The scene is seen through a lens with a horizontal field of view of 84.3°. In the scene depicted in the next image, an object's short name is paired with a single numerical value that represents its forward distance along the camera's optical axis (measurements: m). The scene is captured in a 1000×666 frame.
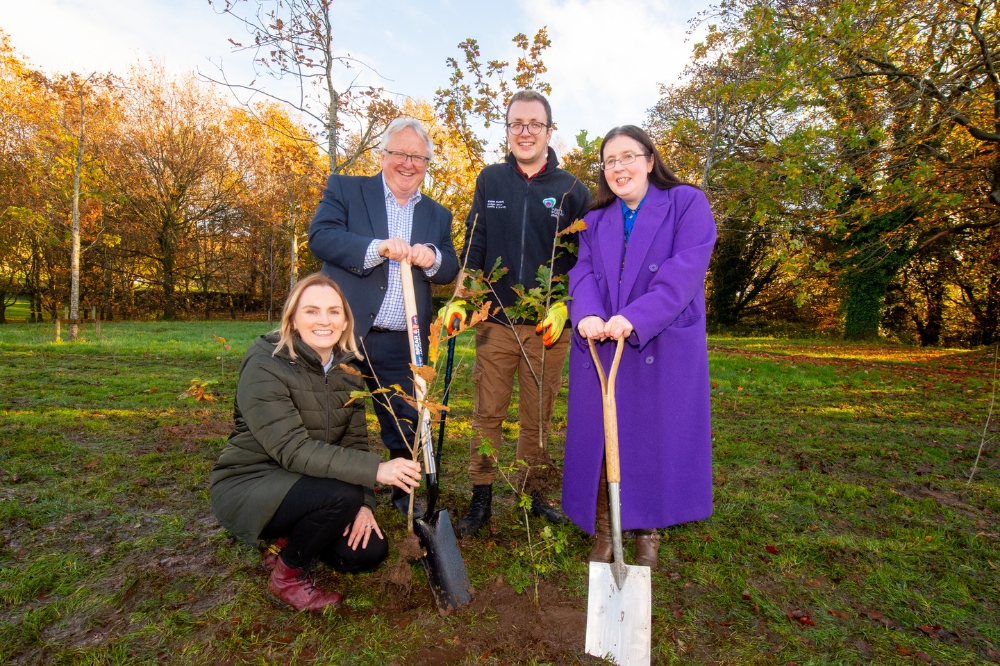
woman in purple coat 2.56
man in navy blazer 3.00
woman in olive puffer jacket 2.30
